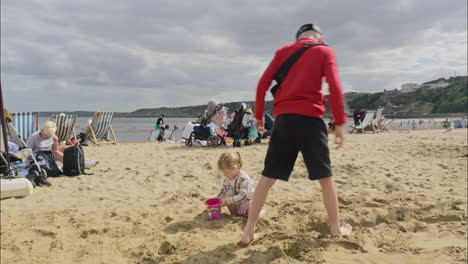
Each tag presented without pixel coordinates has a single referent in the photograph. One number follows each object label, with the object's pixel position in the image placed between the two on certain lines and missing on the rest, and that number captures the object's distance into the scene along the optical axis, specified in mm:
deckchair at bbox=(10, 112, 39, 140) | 8845
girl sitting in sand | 3354
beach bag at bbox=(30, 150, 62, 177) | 5712
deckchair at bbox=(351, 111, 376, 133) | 18370
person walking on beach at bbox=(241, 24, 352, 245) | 2385
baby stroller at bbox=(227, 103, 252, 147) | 10405
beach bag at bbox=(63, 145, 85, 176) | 5934
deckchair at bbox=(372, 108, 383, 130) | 19359
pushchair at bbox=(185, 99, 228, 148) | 10587
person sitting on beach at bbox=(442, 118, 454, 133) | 22209
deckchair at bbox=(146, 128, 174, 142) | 16672
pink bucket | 3379
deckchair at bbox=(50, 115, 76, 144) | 11281
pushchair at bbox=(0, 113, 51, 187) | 4945
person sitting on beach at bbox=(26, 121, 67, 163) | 6191
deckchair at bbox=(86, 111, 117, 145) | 13031
